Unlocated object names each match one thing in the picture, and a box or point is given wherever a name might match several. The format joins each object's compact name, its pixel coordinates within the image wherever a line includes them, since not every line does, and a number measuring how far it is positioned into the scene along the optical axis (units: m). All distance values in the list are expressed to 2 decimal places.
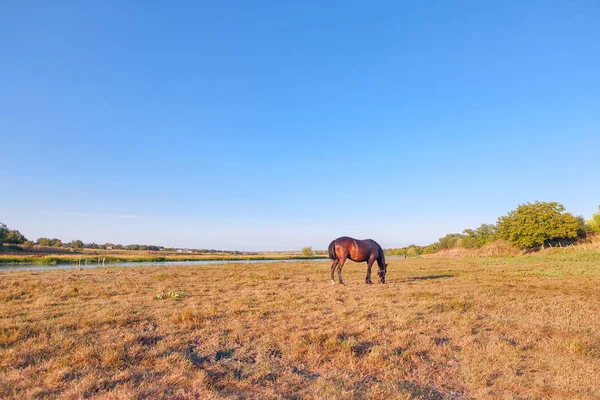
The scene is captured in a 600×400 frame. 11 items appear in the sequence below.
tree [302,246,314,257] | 102.69
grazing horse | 14.63
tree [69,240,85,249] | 121.22
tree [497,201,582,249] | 42.00
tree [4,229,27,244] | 66.56
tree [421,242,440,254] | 96.95
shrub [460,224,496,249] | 65.88
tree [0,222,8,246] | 63.41
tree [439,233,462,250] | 93.95
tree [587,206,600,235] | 44.33
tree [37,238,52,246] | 97.78
